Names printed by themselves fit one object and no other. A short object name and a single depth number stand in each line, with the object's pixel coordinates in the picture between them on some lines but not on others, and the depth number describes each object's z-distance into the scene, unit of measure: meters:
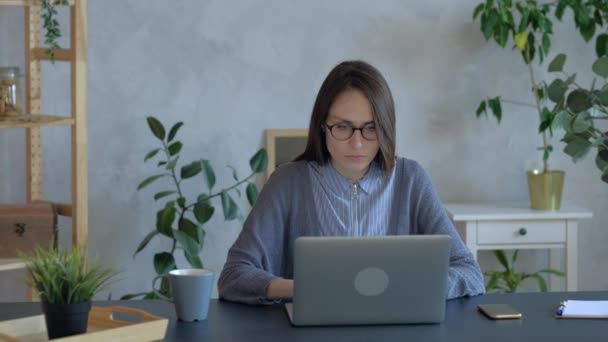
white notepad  2.27
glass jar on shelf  3.71
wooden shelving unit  3.73
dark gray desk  2.10
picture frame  4.45
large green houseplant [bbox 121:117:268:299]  4.08
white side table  4.18
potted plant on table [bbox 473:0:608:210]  4.21
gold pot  4.29
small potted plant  1.96
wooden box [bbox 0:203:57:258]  3.72
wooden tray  1.96
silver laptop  2.13
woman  2.72
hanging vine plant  3.65
